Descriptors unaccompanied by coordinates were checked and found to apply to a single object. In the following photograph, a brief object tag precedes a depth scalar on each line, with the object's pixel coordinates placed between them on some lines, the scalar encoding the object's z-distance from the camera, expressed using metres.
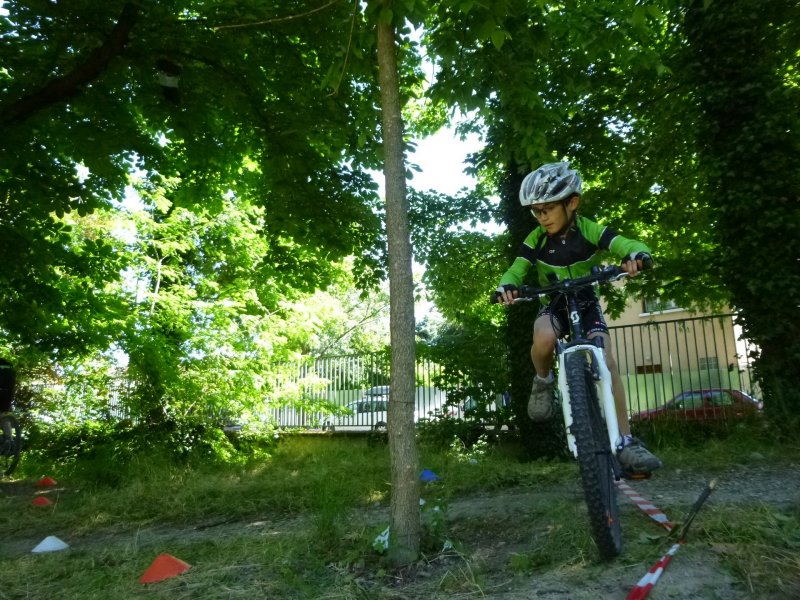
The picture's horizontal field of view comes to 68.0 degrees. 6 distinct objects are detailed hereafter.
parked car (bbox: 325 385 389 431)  12.52
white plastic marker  5.44
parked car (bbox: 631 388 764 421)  8.72
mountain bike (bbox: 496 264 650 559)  3.06
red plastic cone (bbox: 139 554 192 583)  3.69
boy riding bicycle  3.67
